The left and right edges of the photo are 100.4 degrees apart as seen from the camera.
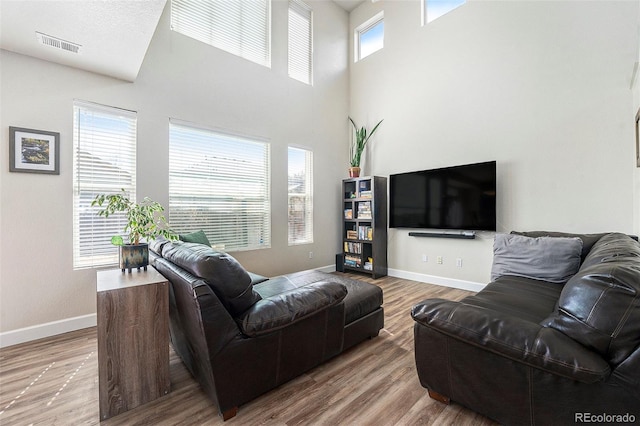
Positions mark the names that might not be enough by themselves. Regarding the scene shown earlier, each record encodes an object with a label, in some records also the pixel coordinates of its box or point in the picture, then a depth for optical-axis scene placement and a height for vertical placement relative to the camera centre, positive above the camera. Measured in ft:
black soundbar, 12.28 -1.06
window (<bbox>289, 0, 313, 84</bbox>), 14.99 +9.92
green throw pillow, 9.41 -0.85
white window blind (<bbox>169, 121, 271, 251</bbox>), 11.10 +1.25
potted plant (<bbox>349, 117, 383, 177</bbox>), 16.17 +4.19
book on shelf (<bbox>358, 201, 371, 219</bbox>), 15.29 +0.18
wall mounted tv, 11.65 +0.71
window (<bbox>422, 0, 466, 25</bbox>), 13.21 +10.50
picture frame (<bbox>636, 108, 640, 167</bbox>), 7.54 +2.12
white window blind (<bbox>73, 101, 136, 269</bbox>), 8.96 +1.56
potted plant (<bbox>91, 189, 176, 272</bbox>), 6.17 -0.50
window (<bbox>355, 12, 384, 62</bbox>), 16.44 +11.37
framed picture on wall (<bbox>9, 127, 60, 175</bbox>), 7.91 +1.98
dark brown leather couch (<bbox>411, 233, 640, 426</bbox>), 3.34 -2.04
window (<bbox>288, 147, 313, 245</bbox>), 14.87 +1.01
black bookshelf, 14.92 -0.73
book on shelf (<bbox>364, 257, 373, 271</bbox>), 15.17 -2.95
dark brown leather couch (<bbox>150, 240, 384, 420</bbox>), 4.68 -2.20
